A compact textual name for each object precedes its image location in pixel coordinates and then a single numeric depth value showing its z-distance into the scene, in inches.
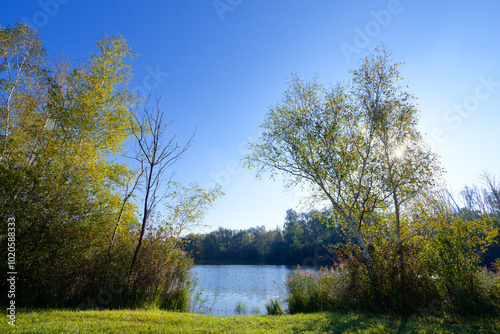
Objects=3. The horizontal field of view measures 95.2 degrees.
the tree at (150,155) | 344.8
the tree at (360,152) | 349.1
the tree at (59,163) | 266.2
